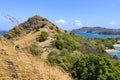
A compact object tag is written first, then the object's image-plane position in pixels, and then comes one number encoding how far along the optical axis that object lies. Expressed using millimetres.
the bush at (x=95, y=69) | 8743
